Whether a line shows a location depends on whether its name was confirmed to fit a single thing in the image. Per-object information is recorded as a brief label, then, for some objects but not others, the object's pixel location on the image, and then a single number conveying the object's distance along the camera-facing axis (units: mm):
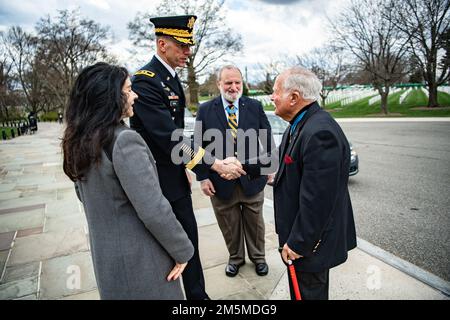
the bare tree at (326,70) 31078
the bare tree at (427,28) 21031
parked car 6188
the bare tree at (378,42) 23375
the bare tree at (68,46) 26906
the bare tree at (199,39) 28219
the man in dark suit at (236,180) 2949
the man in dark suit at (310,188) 1653
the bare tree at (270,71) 41722
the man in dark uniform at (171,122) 2080
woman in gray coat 1365
